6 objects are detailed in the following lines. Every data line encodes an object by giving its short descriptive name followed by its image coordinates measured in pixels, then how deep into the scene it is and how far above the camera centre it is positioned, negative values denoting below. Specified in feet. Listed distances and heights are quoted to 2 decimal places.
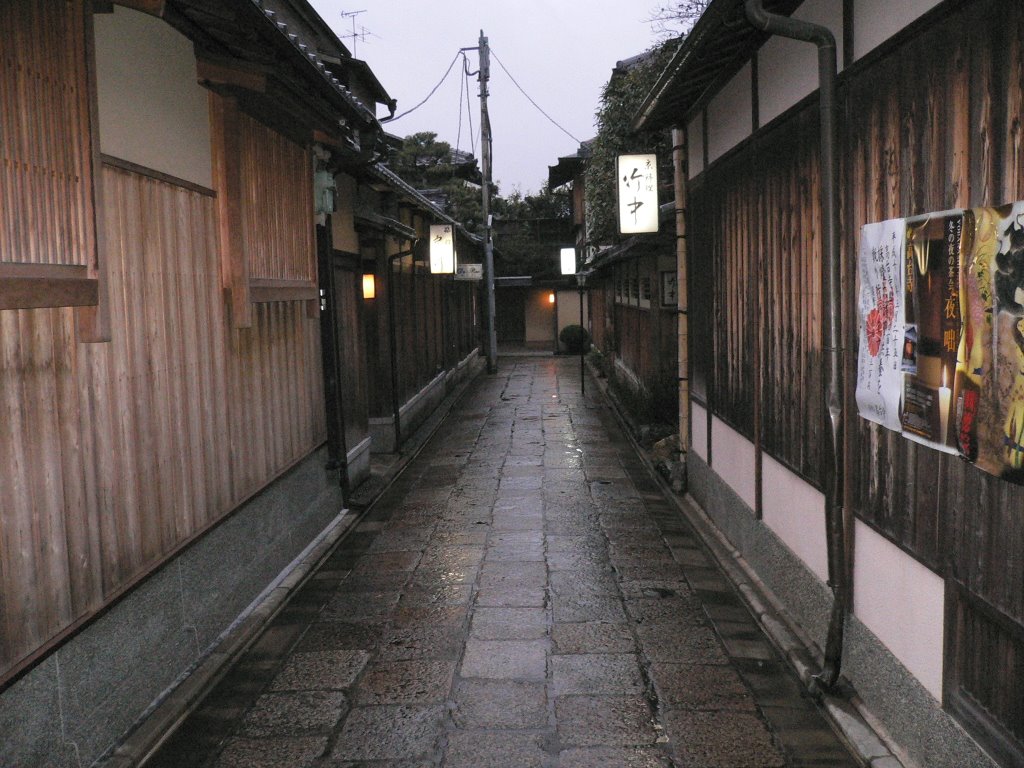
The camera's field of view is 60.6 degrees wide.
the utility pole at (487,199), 124.67 +16.47
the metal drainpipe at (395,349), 63.05 -2.49
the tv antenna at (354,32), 117.12 +39.10
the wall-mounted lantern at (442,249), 87.45 +6.61
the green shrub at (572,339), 158.51 -4.93
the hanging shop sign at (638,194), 50.93 +6.70
